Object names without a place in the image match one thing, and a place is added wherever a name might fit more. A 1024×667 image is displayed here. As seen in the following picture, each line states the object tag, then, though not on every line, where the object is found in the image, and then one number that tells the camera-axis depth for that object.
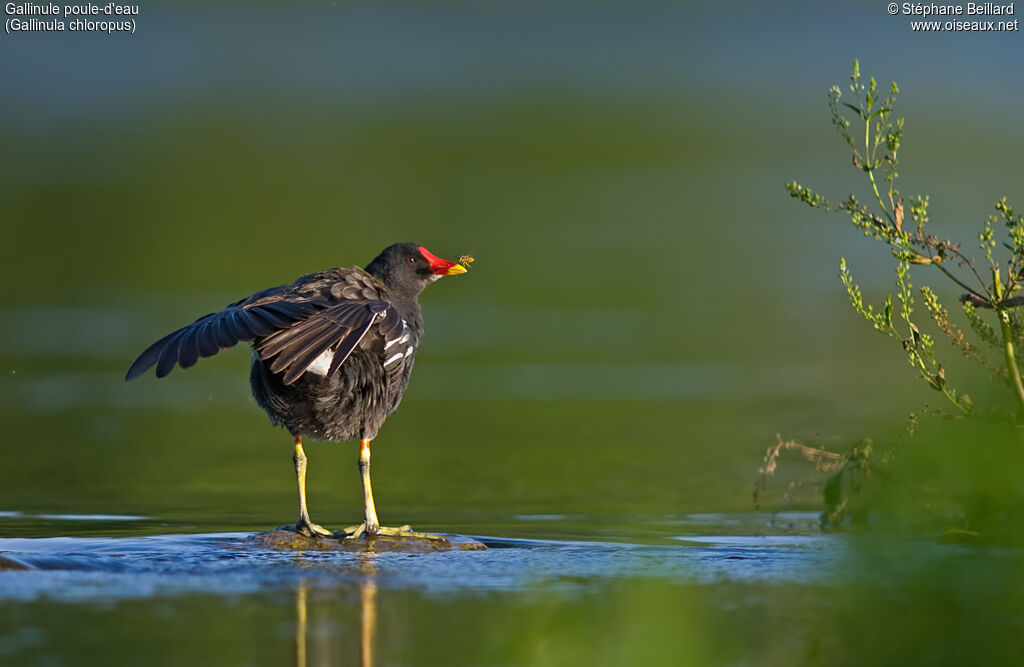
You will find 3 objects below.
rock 16.48
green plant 15.90
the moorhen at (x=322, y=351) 15.76
